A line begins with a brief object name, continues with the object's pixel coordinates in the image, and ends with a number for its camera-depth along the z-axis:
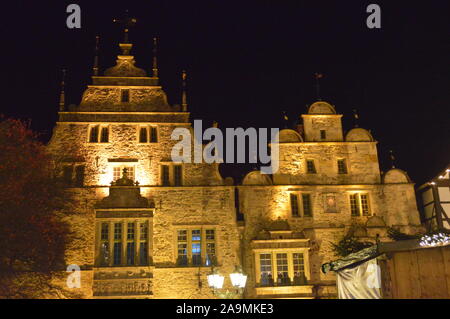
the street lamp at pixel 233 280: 15.17
